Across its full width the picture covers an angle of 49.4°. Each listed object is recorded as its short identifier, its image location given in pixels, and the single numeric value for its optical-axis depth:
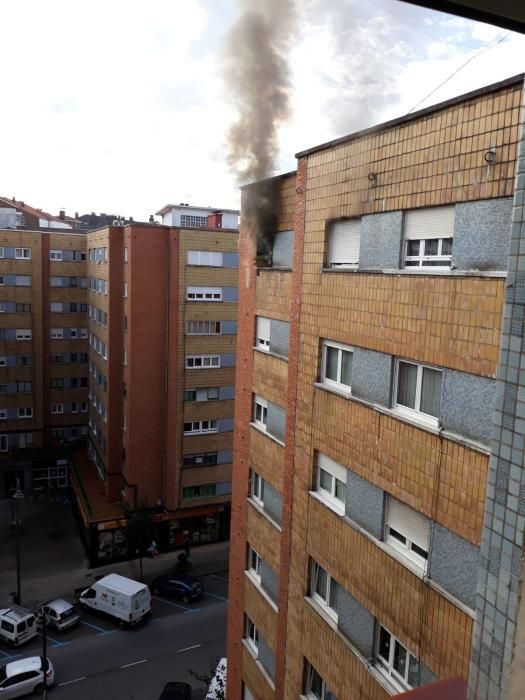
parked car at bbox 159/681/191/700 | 16.95
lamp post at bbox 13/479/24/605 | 21.98
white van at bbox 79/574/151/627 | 21.20
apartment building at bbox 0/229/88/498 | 31.95
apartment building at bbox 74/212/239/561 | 24.92
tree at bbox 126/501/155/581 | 24.20
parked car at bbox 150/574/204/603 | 23.34
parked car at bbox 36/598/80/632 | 20.91
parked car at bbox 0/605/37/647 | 19.91
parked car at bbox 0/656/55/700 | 17.41
